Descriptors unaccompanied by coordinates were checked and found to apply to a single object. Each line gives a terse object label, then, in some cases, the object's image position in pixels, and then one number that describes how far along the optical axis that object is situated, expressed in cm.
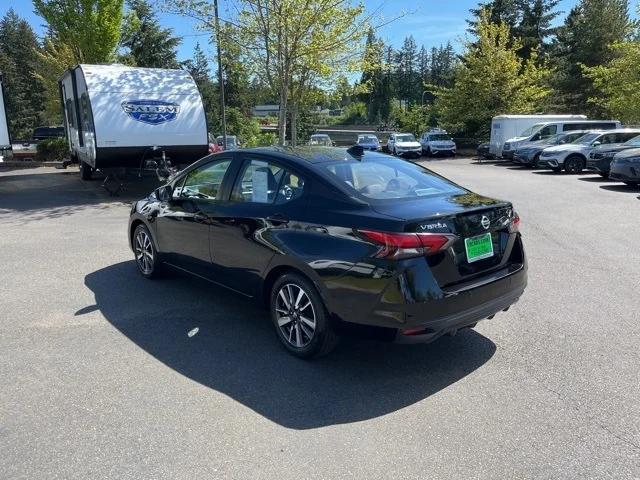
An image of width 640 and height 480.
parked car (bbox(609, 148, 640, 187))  1399
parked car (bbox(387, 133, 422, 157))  3203
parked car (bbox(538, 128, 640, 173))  1967
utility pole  1611
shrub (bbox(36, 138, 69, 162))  2362
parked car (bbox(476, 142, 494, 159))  2942
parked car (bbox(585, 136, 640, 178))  1698
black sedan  356
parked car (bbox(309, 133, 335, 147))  3033
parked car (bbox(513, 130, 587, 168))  2216
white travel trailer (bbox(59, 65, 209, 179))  1279
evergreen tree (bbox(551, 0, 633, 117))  4347
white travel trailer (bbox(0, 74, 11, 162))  1659
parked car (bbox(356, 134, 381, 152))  3446
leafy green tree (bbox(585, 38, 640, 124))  2716
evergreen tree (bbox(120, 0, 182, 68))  4503
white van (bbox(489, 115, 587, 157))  2786
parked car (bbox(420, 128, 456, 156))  3291
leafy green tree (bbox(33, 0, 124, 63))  1973
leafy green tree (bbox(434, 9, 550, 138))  3262
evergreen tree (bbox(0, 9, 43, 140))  5738
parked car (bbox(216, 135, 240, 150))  2255
